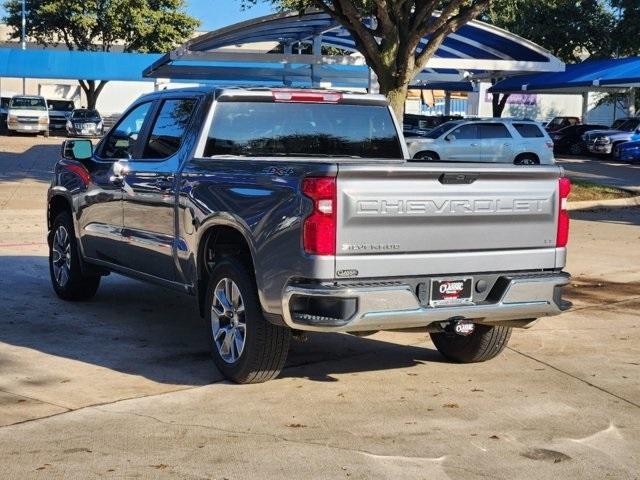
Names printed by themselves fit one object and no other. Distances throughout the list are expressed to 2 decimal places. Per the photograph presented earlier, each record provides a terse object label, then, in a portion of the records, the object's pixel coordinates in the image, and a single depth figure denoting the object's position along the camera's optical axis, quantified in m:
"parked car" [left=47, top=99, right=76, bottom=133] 52.03
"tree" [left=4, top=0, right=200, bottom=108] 58.91
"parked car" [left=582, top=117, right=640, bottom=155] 40.97
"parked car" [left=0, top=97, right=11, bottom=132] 50.54
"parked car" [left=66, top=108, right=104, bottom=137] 47.81
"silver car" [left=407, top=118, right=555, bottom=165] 27.86
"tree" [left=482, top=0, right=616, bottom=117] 53.59
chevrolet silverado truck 5.98
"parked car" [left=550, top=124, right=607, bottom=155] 45.69
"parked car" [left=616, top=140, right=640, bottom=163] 39.22
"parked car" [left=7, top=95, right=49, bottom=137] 46.78
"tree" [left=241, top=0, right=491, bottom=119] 18.94
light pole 59.43
